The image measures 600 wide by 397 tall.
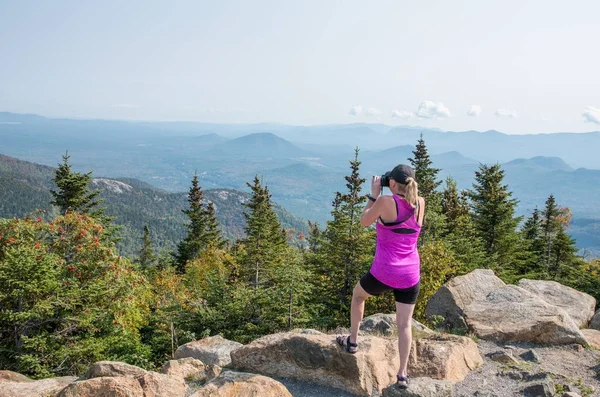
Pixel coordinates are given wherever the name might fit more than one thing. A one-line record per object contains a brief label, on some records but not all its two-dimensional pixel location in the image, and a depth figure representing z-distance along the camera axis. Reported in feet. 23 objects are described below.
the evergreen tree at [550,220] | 124.16
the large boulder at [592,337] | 30.59
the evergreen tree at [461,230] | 73.17
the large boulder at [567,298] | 38.37
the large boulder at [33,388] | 22.97
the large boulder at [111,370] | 23.87
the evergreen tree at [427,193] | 73.41
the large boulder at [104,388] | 19.25
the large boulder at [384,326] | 28.63
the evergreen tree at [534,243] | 96.99
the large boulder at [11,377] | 27.33
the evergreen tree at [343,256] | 65.57
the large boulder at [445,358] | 22.08
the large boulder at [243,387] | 19.17
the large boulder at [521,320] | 30.37
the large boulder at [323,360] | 20.99
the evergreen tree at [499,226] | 87.56
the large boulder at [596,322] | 36.88
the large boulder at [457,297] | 34.32
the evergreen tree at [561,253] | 106.98
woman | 16.75
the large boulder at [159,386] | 19.98
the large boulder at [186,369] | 24.48
